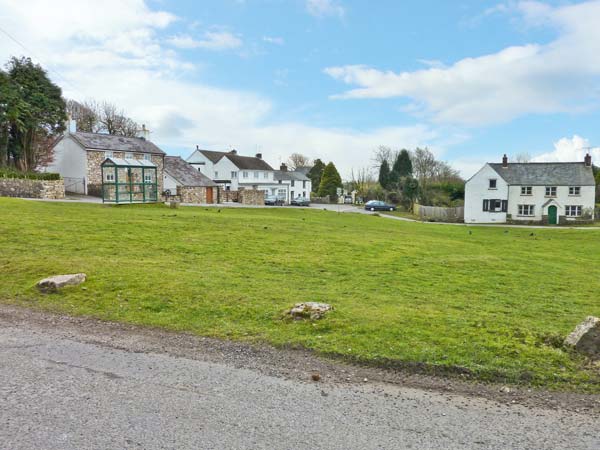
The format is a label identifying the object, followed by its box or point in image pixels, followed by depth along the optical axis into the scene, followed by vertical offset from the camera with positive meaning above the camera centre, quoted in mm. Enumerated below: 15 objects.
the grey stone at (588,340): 5621 -1834
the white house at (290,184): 84312 +2923
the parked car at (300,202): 72750 -506
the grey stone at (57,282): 8516 -1679
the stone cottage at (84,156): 46906 +4685
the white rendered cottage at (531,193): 52719 +894
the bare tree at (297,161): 120562 +10677
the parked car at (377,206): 70500 -1083
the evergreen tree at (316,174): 103375 +6050
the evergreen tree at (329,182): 95312 +3801
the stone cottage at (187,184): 52603 +1828
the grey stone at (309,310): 6969 -1813
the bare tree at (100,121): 65625 +12140
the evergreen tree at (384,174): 88188 +5124
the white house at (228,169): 76750 +5415
